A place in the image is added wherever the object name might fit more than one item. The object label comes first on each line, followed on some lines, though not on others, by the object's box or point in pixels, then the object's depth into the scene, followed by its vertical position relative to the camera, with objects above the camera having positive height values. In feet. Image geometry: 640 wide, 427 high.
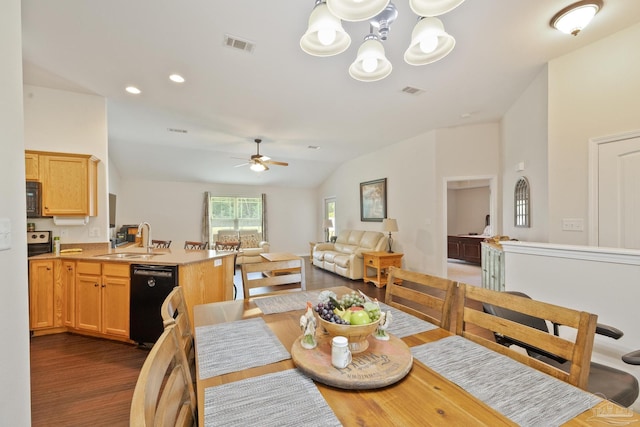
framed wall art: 20.30 +1.02
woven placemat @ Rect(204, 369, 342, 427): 2.34 -1.81
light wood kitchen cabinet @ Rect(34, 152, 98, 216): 10.57 +1.25
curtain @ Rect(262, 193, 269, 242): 28.07 -0.94
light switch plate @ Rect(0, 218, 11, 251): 3.91 -0.28
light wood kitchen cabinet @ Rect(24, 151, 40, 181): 10.27 +1.84
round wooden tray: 2.80 -1.75
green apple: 3.33 -1.30
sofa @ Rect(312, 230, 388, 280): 17.87 -2.90
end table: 16.42 -3.15
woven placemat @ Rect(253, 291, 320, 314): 5.21 -1.84
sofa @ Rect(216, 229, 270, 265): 22.35 -2.31
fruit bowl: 3.24 -1.44
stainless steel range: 10.52 -1.10
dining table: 2.39 -1.83
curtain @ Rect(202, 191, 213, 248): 26.21 -0.60
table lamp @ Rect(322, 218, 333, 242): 26.11 -1.26
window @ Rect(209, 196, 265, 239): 27.07 +0.02
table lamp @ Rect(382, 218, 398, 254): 17.87 -0.80
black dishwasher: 8.68 -2.70
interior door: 7.88 +0.55
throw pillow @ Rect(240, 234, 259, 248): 25.40 -2.61
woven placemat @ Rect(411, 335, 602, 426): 2.47 -1.83
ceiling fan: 17.19 +3.33
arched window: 11.37 +0.40
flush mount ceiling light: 6.67 +5.02
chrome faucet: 11.36 -1.24
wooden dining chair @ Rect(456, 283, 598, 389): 3.11 -1.62
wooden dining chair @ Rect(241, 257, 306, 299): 6.06 -1.47
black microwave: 10.28 +0.60
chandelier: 4.05 +3.16
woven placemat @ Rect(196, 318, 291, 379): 3.26 -1.82
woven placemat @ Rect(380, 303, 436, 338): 4.17 -1.85
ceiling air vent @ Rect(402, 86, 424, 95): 10.91 +5.06
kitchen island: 9.07 -2.59
